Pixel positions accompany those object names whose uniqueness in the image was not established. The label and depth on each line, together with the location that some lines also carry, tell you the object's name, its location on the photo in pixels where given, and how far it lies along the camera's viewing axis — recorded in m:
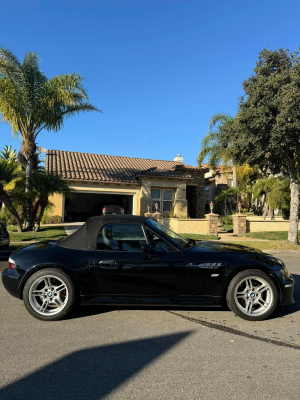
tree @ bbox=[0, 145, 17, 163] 26.26
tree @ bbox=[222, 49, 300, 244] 11.09
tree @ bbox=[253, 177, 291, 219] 20.98
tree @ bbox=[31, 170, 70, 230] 14.26
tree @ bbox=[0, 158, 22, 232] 14.11
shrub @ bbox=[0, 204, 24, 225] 17.22
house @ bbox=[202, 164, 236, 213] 34.16
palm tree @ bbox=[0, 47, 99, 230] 14.46
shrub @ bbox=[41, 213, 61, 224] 19.69
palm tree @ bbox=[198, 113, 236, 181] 24.28
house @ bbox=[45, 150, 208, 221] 21.92
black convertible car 4.17
